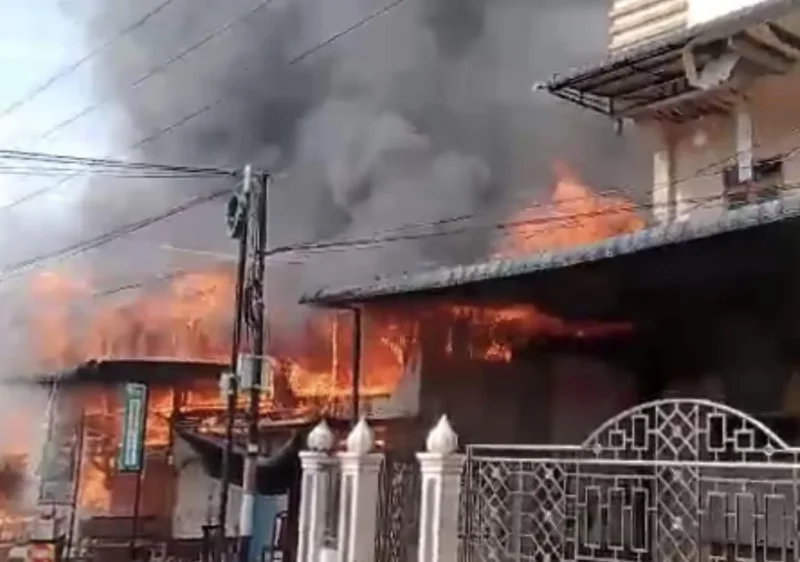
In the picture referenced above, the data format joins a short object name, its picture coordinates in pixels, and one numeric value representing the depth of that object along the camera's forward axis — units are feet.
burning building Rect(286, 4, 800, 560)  17.16
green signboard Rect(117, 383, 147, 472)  46.19
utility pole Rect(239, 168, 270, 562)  37.99
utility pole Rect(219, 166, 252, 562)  37.70
